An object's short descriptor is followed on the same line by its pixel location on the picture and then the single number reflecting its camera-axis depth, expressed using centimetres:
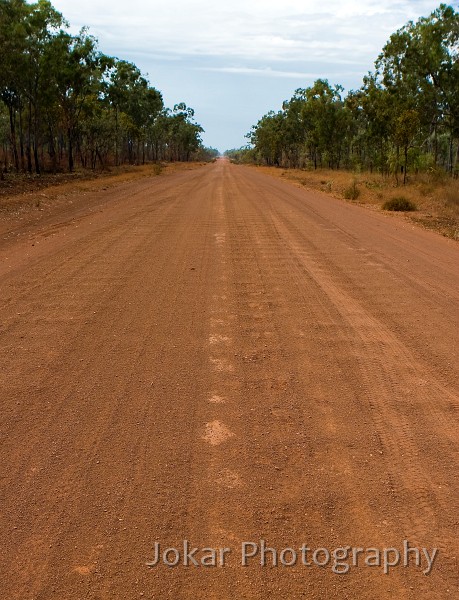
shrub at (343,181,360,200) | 2422
